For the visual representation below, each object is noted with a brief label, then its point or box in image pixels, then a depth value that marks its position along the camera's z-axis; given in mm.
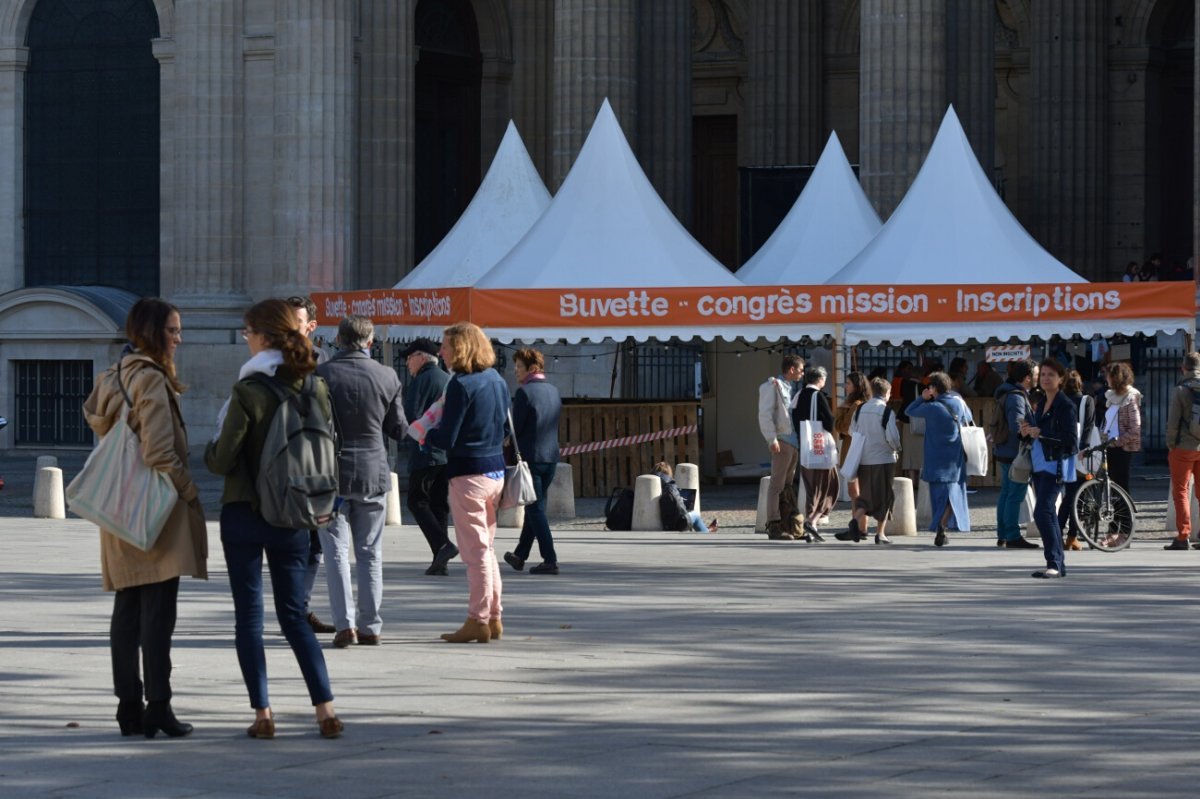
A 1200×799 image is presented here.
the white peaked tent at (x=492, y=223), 27531
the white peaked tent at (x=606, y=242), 25016
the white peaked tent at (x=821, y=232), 27375
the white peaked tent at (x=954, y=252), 23297
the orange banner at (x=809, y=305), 23016
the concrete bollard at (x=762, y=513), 21656
